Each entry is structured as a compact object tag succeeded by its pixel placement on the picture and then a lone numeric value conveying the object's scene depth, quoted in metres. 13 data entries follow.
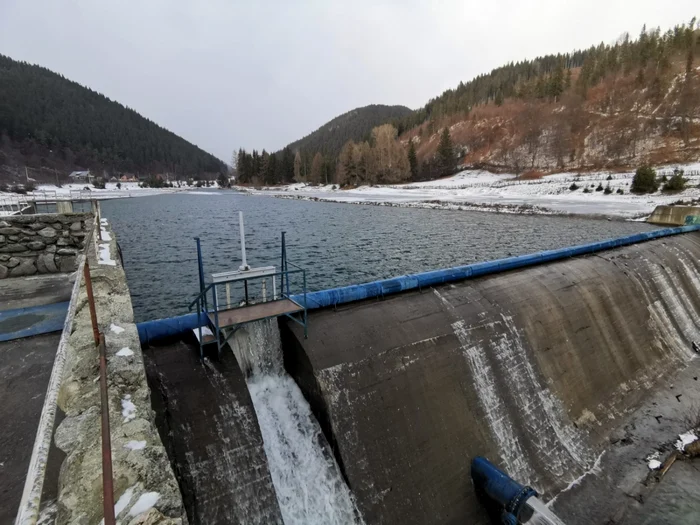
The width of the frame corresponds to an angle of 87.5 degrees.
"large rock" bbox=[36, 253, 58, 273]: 11.27
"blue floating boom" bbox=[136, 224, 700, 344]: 6.93
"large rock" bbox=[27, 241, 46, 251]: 11.09
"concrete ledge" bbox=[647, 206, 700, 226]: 28.30
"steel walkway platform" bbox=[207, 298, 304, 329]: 6.68
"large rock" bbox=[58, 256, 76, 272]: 11.56
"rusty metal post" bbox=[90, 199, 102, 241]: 10.43
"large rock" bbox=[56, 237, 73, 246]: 11.52
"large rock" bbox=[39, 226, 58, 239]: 11.09
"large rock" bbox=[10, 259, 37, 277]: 10.97
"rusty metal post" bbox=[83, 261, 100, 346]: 4.66
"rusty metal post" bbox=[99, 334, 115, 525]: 2.30
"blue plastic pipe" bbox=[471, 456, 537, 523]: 6.26
